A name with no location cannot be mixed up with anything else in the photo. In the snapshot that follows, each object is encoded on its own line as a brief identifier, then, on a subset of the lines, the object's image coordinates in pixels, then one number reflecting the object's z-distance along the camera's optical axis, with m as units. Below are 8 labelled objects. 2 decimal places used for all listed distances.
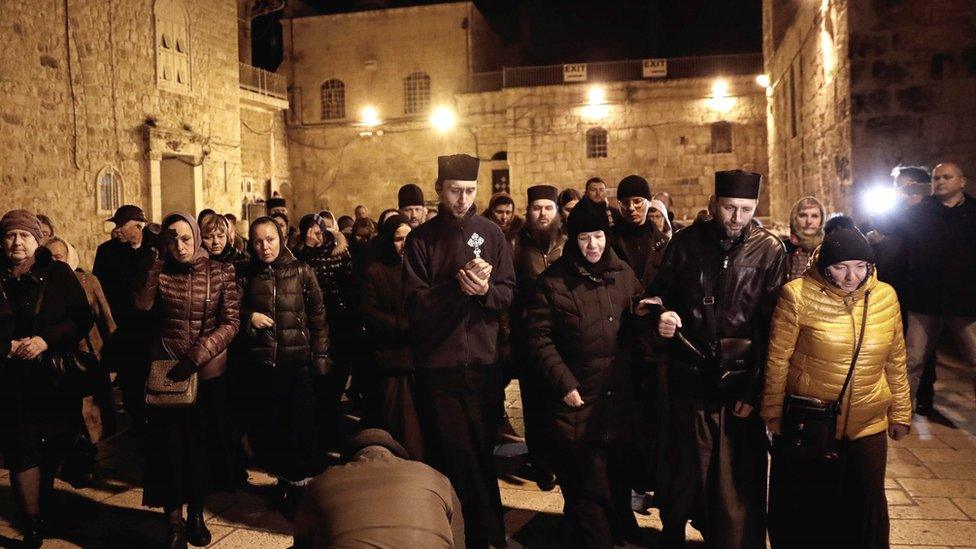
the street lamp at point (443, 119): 32.12
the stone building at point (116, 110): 15.44
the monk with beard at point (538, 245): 5.23
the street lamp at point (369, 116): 33.56
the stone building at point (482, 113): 28.48
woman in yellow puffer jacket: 3.35
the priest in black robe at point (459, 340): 4.01
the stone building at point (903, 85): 9.26
